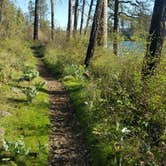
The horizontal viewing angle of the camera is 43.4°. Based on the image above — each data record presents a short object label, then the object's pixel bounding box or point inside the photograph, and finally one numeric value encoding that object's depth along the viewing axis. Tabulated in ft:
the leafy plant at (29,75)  25.35
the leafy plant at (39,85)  23.95
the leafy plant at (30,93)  20.28
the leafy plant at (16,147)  13.21
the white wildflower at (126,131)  12.61
